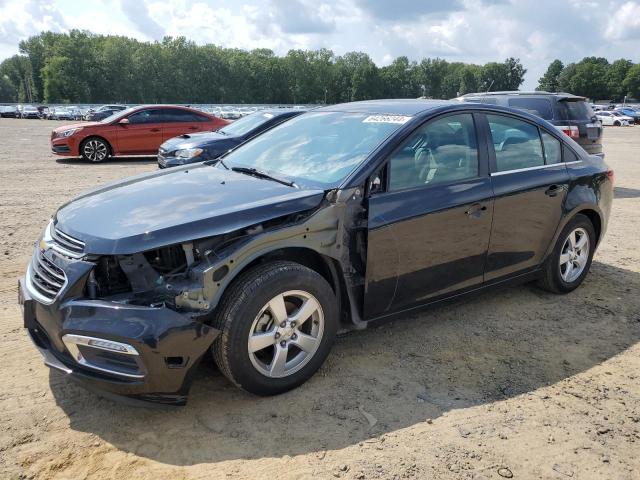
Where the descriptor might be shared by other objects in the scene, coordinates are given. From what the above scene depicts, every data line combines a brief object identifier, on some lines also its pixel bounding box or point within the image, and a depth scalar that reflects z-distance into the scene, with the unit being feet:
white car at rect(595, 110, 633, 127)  167.63
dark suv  33.12
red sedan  44.88
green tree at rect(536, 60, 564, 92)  459.32
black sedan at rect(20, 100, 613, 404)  9.37
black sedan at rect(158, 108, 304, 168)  32.24
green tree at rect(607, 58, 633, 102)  415.23
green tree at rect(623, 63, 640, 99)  406.21
